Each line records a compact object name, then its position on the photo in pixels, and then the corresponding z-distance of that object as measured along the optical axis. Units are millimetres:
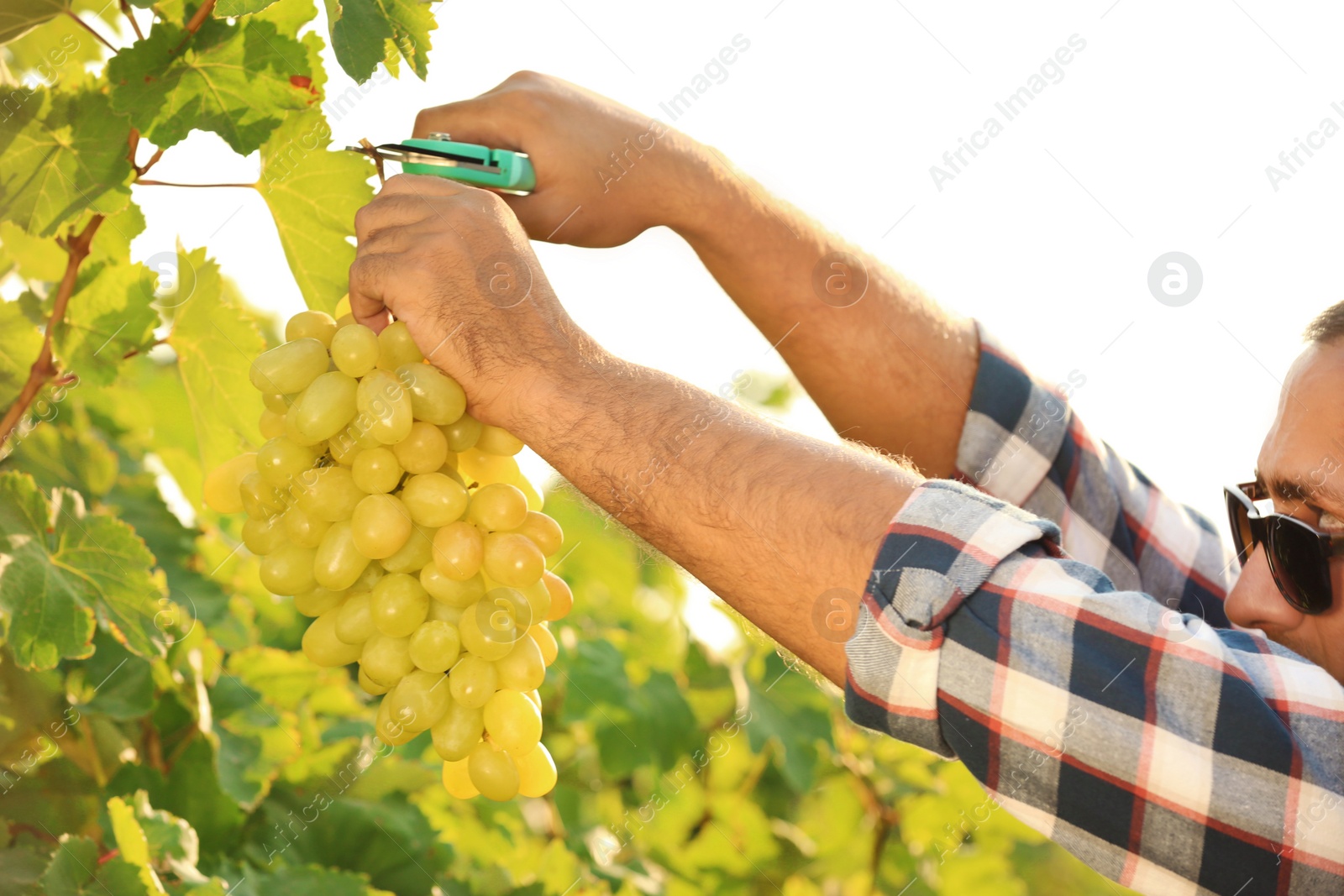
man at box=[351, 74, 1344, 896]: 2087
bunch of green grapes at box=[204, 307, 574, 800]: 2079
